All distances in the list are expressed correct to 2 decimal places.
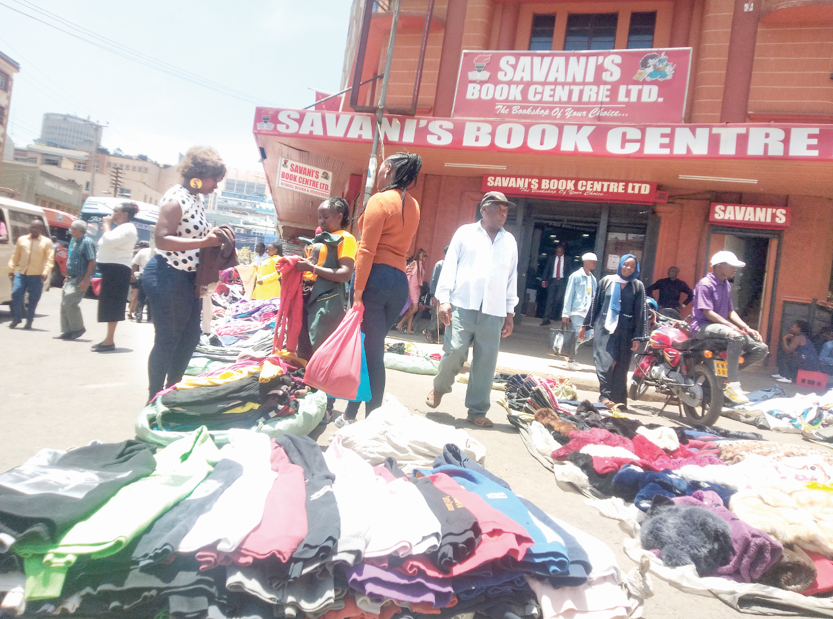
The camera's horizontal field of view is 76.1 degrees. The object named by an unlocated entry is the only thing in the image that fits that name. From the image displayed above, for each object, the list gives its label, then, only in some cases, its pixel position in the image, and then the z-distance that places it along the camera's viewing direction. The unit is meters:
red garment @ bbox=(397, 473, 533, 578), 1.82
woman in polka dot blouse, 3.19
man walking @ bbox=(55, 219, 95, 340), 7.11
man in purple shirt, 5.70
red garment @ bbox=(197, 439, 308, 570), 1.72
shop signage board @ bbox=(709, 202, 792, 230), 9.95
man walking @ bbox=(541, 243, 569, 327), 12.43
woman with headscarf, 5.97
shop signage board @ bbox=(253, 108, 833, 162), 8.01
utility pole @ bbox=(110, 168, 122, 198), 51.75
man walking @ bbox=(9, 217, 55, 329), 8.04
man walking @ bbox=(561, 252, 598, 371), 8.88
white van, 9.19
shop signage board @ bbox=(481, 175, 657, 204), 10.57
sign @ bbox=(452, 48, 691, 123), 9.91
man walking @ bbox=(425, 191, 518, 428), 4.59
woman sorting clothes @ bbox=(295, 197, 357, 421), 3.97
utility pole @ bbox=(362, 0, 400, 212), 9.55
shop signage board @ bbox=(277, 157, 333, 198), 10.97
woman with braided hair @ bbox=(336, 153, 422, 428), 3.65
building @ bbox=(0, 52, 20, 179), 43.62
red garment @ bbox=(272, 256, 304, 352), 4.02
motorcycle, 5.71
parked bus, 20.83
